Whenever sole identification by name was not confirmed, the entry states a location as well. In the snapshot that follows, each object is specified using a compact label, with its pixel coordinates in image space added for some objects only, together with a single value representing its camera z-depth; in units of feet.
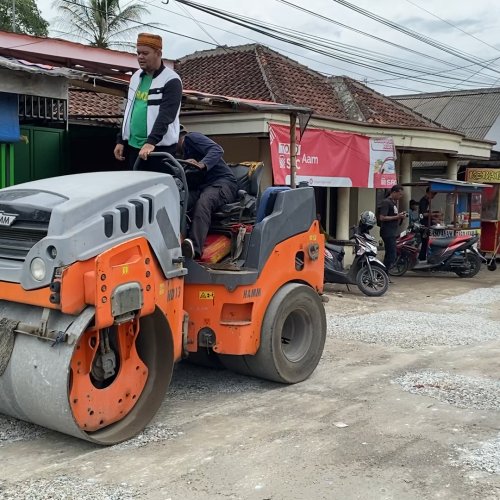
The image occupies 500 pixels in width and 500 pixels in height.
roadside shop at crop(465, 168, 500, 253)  58.94
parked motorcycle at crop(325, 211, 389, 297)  38.65
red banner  40.70
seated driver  17.67
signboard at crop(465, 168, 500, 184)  59.82
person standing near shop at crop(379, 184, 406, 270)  43.57
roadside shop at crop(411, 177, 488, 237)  48.37
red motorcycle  47.01
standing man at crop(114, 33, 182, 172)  17.61
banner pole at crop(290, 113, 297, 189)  30.78
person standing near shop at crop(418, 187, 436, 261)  47.98
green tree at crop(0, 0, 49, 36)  85.30
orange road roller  13.14
